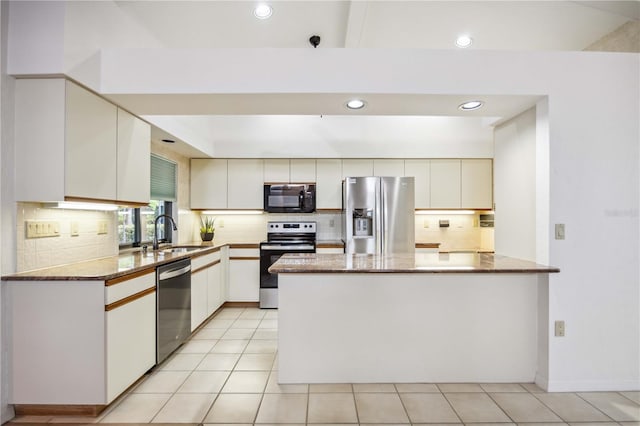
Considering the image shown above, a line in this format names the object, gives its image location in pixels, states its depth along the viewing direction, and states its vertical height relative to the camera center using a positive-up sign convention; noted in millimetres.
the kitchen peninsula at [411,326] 2322 -819
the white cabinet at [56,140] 1993 +502
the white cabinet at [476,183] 4562 +493
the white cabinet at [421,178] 4574 +566
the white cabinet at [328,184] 4551 +476
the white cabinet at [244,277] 4336 -839
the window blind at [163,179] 3643 +465
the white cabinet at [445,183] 4574 +493
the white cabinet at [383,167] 4570 +726
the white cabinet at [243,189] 4547 +402
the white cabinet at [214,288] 3660 -880
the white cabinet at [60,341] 1908 -765
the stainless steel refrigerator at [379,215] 4082 +22
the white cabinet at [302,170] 4559 +681
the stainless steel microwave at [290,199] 4453 +252
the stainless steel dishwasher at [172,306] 2520 -785
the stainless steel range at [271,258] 4242 -563
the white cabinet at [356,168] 4555 +711
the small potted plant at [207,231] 4465 -206
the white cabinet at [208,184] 4543 +475
